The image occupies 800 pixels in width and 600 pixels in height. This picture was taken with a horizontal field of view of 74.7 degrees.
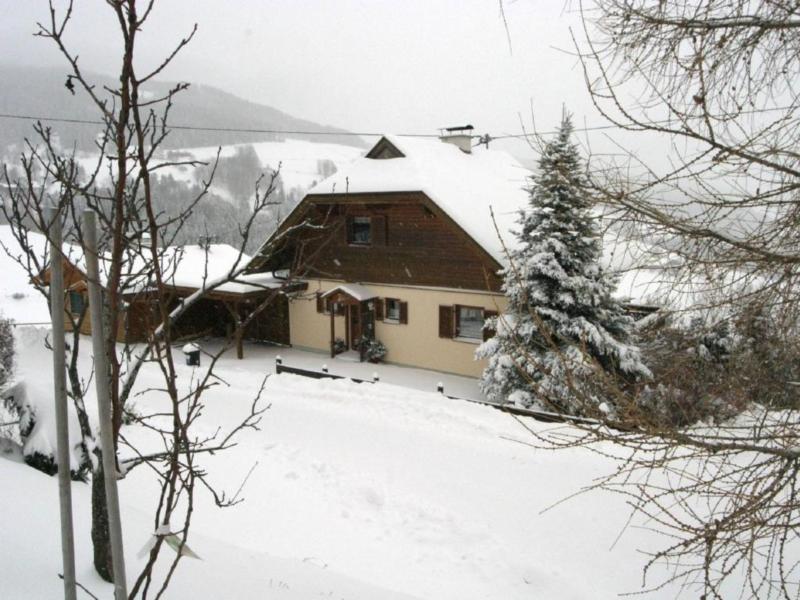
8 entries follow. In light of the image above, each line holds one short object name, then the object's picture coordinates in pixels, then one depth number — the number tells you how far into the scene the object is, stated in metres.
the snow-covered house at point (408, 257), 14.90
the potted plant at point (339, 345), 17.55
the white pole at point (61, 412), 2.70
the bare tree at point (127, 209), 1.86
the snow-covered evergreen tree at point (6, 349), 10.91
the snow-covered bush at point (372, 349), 16.53
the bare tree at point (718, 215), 2.65
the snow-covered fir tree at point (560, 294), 10.96
